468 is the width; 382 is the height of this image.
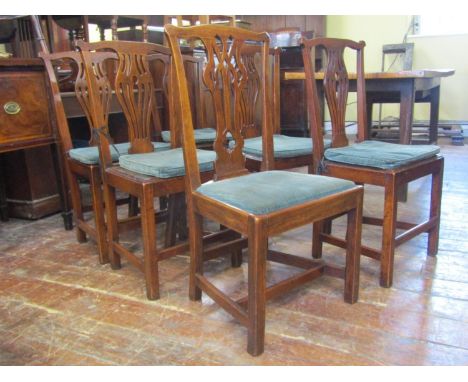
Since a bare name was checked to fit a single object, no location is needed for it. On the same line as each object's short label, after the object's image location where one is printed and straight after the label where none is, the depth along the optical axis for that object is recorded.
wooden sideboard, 2.21
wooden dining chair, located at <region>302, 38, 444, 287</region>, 1.69
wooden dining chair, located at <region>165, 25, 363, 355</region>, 1.28
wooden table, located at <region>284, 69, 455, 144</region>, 2.49
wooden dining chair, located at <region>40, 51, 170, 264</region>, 1.98
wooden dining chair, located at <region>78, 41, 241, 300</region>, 1.64
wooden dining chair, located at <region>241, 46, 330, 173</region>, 2.00
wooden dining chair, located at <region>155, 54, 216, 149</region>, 2.45
